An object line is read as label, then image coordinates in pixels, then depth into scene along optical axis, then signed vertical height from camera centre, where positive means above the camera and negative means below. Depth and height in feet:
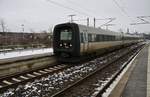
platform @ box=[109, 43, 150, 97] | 25.18 -6.29
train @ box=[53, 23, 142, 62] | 52.44 -0.96
